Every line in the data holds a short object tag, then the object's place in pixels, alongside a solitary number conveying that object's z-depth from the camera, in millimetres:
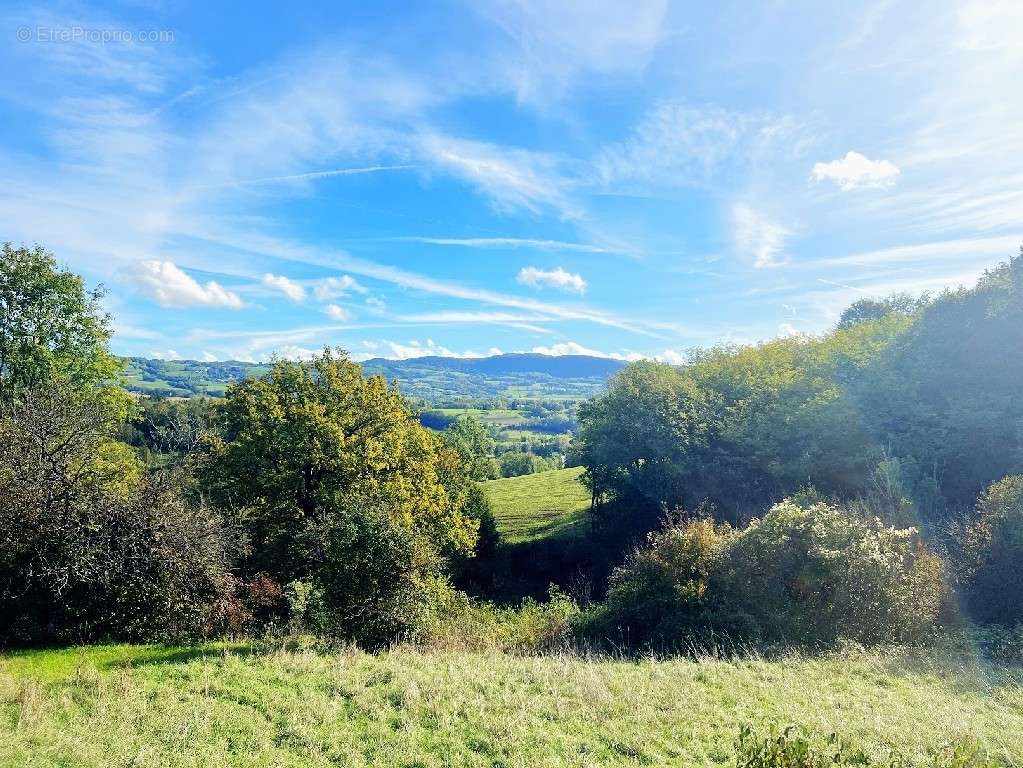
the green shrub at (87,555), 15961
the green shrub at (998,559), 16609
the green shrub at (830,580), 15305
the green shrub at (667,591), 17203
